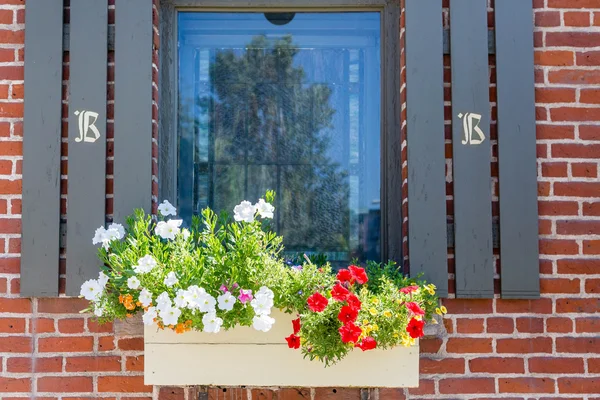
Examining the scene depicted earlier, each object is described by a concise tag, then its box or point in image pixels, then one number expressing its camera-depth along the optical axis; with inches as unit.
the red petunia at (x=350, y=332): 95.6
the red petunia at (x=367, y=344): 97.5
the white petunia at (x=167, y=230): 102.7
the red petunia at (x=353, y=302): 96.7
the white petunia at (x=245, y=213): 100.9
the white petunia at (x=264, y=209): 101.2
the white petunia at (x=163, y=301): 97.4
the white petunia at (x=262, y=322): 98.3
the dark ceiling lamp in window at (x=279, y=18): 126.6
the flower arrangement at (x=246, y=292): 97.6
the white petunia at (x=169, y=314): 97.1
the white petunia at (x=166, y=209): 108.2
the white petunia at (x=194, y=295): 96.8
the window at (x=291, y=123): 123.2
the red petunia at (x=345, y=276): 100.6
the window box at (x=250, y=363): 104.0
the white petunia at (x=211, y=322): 97.2
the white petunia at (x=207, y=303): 96.8
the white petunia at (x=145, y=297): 98.6
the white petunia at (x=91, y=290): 103.8
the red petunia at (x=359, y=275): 100.3
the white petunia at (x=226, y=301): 97.6
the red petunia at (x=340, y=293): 97.2
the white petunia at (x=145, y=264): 97.4
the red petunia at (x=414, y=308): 99.1
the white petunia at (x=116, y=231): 104.3
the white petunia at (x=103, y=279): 104.3
